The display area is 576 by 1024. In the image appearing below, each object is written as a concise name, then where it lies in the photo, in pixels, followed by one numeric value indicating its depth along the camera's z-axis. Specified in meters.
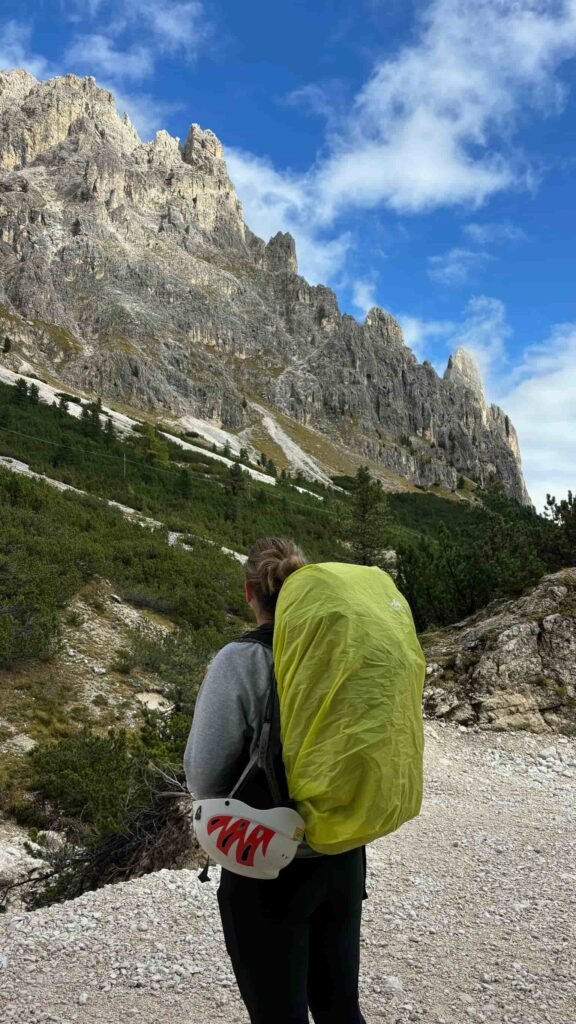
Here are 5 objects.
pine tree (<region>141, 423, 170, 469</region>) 42.19
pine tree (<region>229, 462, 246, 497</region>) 40.31
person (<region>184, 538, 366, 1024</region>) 1.74
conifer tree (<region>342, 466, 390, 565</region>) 24.36
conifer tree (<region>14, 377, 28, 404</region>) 43.58
